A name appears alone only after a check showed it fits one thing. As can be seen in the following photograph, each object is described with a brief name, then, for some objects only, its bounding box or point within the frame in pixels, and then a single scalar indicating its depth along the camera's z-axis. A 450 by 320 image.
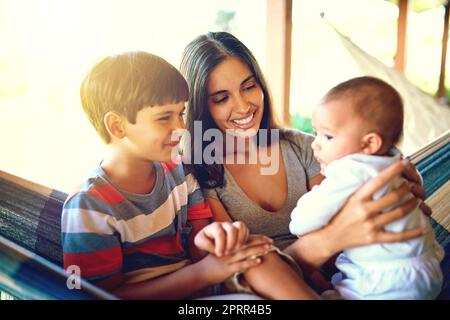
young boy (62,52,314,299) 0.84
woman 1.13
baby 0.83
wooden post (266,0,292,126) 1.98
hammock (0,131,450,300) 0.71
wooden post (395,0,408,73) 3.79
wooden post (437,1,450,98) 4.08
